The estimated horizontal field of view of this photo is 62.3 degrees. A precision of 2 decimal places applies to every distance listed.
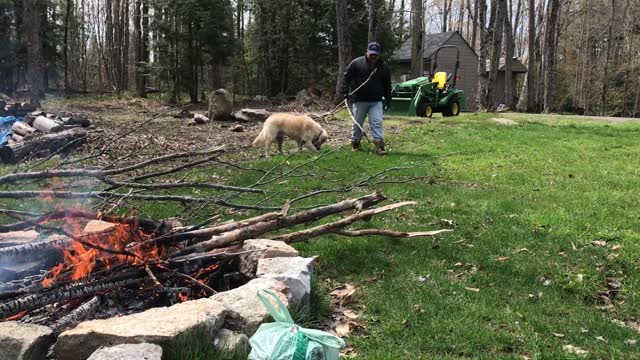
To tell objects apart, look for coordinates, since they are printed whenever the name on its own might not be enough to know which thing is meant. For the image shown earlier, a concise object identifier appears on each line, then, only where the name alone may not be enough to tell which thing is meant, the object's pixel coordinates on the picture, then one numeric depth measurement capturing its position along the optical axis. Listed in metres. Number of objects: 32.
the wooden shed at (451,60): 37.08
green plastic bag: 2.67
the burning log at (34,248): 3.72
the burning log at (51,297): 3.18
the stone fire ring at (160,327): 2.74
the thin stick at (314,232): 5.19
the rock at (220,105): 18.50
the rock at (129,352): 2.60
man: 10.90
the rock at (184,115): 19.00
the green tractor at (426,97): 18.11
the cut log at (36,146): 10.23
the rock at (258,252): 4.35
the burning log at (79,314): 3.19
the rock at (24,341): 2.73
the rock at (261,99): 28.42
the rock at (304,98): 26.13
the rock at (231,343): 3.13
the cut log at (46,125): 12.51
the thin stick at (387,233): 5.41
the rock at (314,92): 28.38
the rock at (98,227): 4.02
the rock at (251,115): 18.56
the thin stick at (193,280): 3.77
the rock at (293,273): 3.88
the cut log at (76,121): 14.02
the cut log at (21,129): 12.60
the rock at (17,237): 4.01
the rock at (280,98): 28.34
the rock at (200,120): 17.11
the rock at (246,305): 3.37
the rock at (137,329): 2.83
